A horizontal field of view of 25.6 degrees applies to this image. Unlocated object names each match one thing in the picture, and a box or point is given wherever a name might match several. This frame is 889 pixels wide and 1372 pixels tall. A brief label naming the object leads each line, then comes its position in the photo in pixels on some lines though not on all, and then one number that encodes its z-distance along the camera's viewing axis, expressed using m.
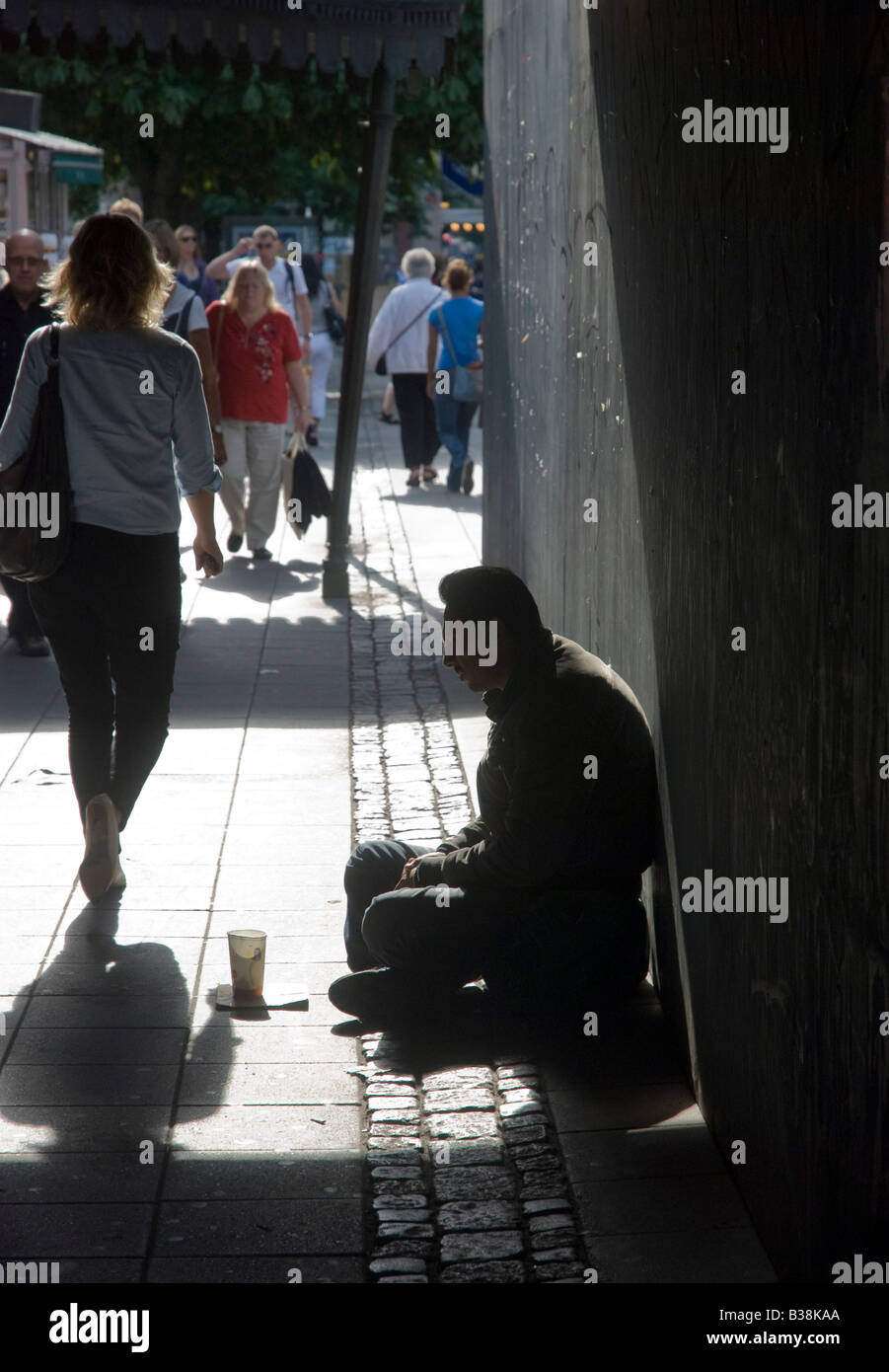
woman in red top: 12.37
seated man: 4.86
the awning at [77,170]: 22.14
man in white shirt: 14.95
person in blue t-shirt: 16.89
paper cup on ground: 5.16
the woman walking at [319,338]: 17.81
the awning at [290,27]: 9.78
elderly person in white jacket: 17.47
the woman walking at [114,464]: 5.87
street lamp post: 11.21
